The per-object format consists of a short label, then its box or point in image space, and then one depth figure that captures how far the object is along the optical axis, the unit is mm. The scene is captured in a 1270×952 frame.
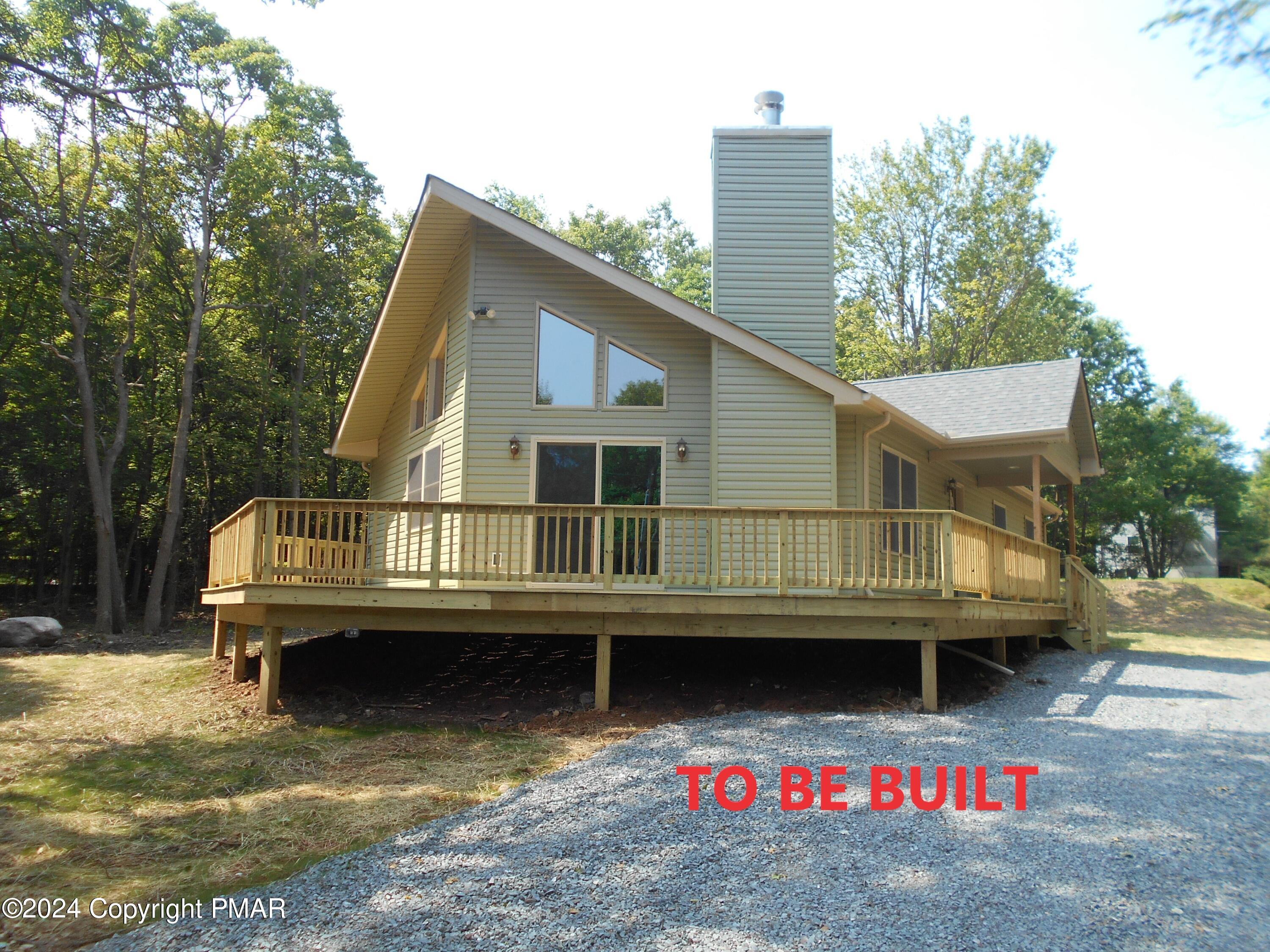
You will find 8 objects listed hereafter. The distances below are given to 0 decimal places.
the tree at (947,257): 28062
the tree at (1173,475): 30781
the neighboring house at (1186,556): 39062
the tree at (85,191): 17250
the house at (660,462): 8578
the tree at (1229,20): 4180
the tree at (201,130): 20000
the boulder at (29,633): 16062
